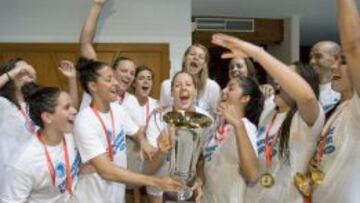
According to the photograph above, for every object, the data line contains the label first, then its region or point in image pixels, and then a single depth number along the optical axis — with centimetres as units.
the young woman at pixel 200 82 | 362
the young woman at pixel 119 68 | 321
